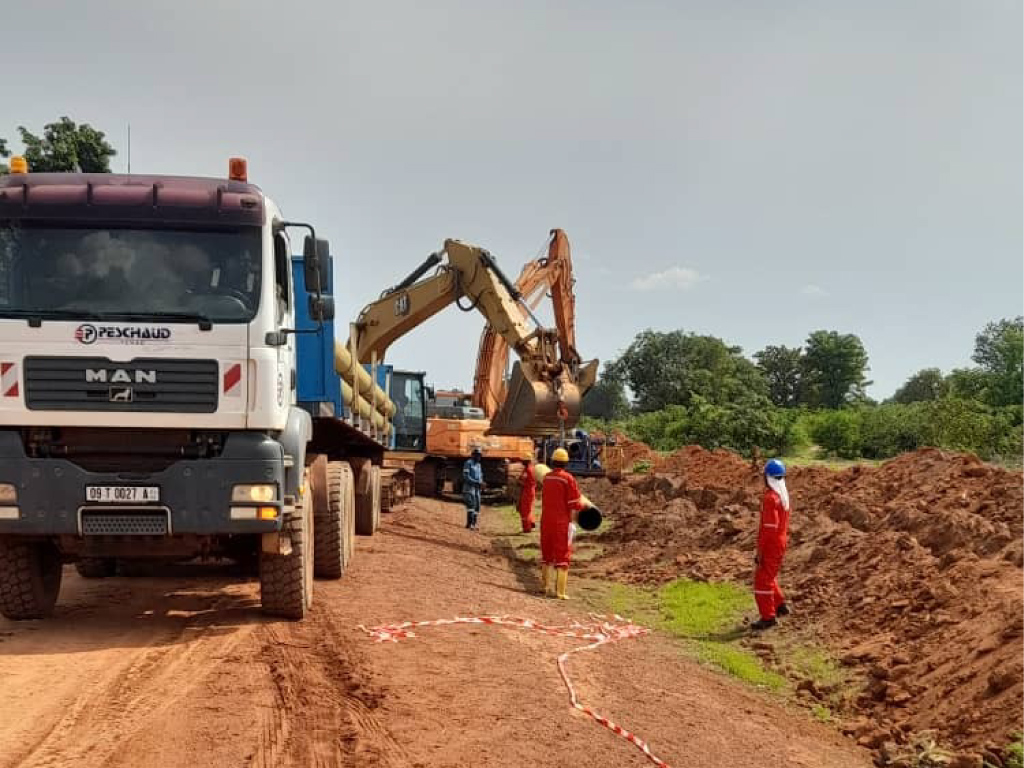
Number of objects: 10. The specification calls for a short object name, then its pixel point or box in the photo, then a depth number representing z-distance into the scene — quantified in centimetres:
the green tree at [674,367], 7031
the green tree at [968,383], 4259
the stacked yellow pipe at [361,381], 1213
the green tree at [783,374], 7494
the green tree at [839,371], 7181
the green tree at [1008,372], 4075
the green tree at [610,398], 8138
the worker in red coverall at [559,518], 1045
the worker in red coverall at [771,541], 886
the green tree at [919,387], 8094
